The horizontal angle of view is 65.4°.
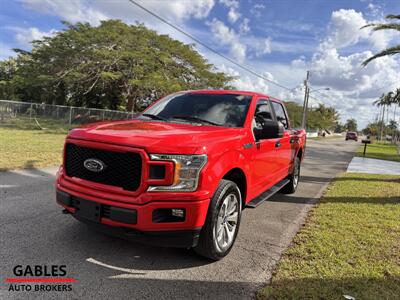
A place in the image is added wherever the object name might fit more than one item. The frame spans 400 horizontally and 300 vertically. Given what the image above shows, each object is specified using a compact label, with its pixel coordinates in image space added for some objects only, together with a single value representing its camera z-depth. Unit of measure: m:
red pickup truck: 2.96
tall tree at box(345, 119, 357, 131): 160.25
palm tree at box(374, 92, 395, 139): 46.17
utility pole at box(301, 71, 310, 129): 38.47
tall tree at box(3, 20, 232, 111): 24.81
